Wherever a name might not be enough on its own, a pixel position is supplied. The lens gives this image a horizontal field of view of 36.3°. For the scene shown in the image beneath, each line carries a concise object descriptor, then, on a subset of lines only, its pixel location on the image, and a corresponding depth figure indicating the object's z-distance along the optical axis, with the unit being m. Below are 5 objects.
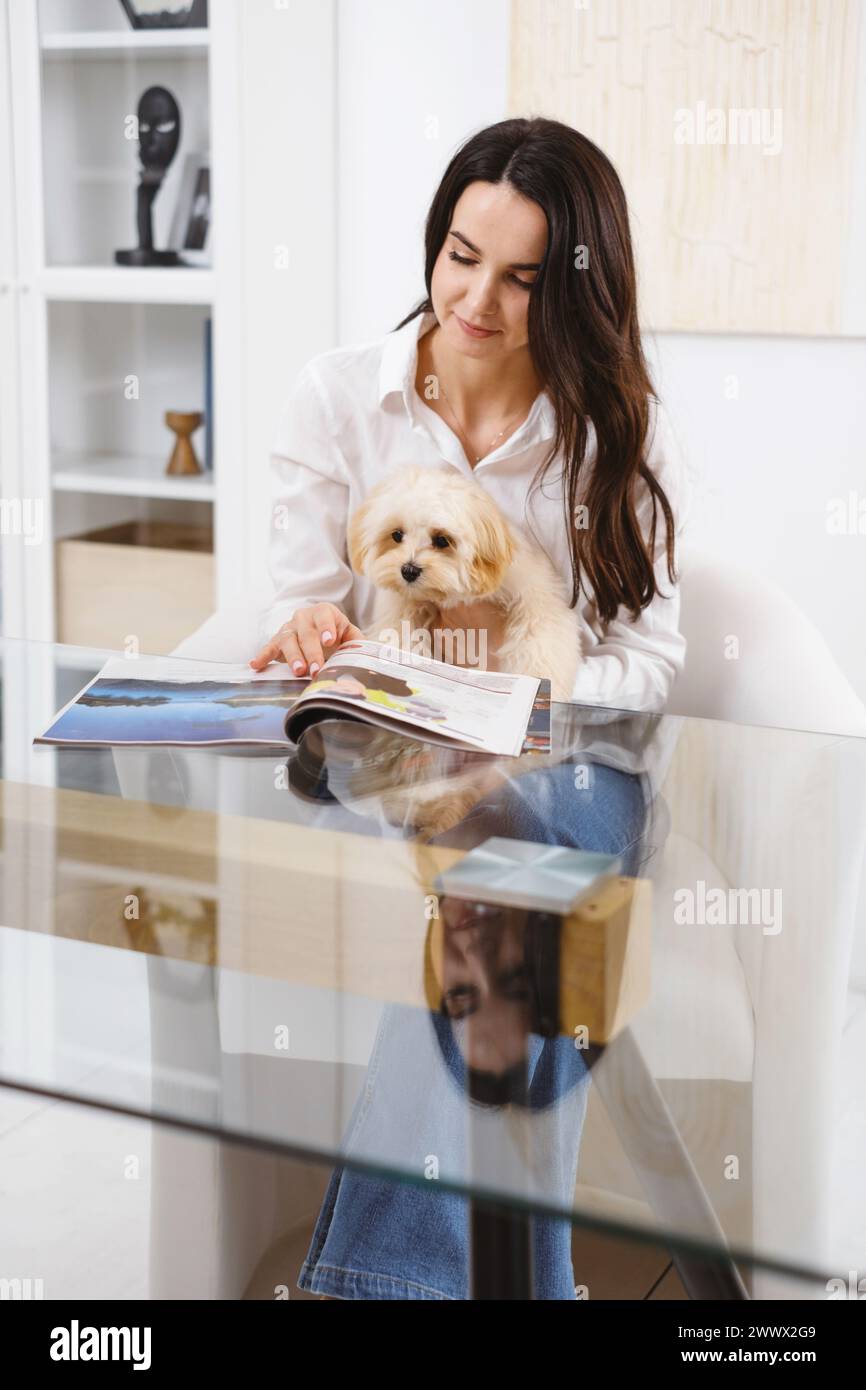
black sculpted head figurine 2.61
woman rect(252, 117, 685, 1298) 1.56
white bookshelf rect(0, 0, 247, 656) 2.57
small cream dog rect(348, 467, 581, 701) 1.51
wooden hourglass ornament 2.78
